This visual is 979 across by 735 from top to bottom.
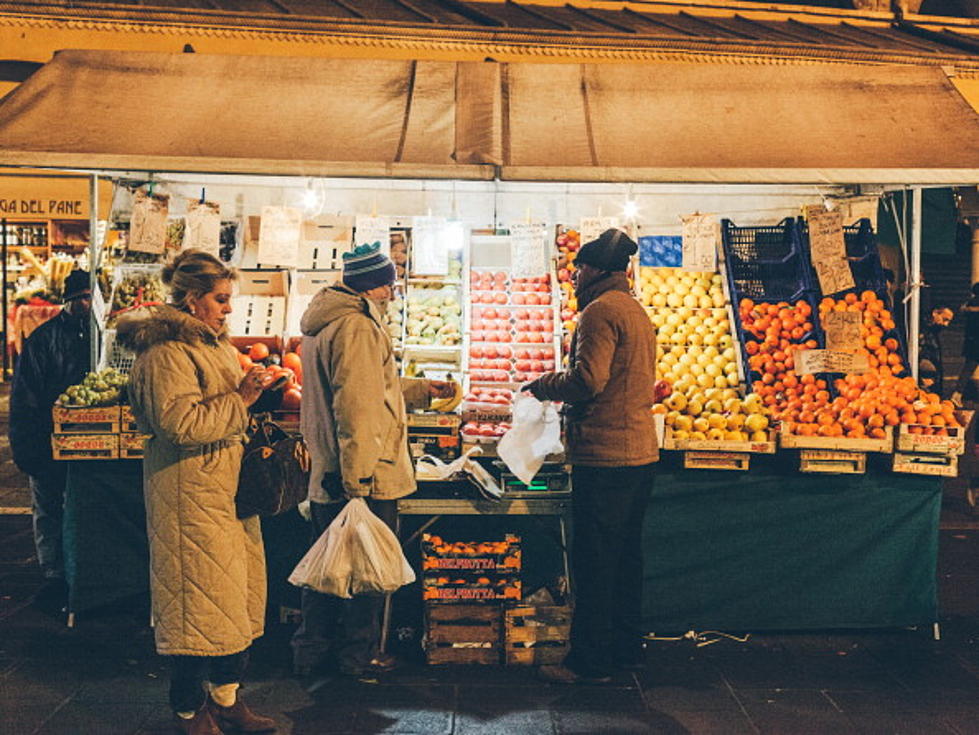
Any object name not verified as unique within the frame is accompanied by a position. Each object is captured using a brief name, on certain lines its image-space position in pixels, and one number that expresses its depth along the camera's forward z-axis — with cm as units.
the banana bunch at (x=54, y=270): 1683
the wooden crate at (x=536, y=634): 517
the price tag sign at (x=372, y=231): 712
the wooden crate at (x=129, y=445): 556
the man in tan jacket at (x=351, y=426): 466
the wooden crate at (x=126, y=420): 556
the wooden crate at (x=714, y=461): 556
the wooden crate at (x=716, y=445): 553
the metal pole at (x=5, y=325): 1646
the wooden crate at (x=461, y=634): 518
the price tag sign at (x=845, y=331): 645
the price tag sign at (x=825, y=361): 612
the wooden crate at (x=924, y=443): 557
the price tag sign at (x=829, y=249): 662
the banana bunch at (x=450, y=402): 570
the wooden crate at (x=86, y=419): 550
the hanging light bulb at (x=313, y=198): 708
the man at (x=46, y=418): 609
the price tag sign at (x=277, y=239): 673
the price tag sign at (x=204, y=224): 665
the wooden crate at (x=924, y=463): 560
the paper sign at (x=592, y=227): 689
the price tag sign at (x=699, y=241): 663
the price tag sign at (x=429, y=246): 722
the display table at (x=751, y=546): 565
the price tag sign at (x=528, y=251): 691
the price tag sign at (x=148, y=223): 640
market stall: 568
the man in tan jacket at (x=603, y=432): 488
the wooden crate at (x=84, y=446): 550
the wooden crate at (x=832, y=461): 557
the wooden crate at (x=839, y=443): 552
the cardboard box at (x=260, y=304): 699
